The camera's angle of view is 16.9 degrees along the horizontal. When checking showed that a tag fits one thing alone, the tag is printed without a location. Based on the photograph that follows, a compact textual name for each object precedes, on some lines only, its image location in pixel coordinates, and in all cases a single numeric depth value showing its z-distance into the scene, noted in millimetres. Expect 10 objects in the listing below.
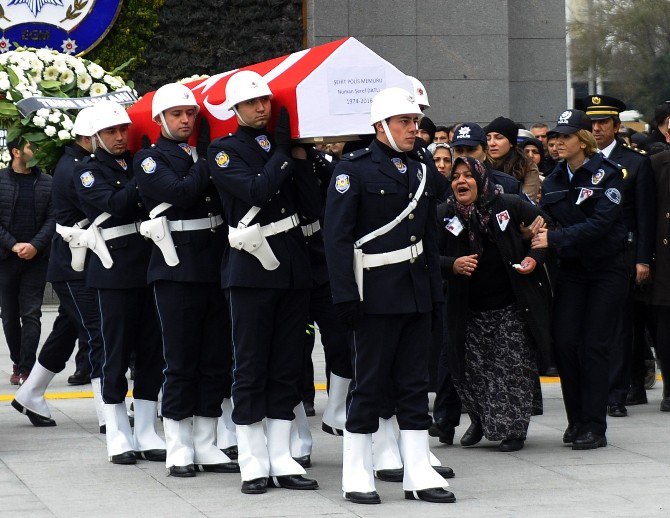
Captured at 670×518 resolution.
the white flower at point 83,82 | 15944
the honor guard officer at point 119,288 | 13159
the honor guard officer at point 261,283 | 11741
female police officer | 13593
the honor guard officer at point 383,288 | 11236
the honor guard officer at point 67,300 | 14232
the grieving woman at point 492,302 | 13350
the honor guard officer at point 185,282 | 12373
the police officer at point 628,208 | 15841
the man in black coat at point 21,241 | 18575
